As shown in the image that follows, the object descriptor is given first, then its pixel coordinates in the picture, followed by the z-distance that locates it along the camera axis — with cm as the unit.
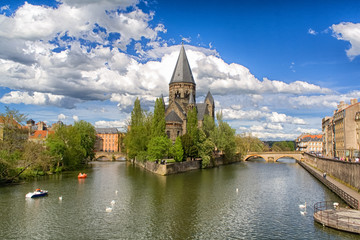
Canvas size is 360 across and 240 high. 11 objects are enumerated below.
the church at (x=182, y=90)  9491
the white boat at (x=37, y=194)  3407
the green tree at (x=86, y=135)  7850
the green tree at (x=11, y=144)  4269
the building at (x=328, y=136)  7975
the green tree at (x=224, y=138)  8372
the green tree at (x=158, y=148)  6047
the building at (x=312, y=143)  14671
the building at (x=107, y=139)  14762
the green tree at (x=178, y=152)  6406
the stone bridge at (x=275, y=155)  10336
